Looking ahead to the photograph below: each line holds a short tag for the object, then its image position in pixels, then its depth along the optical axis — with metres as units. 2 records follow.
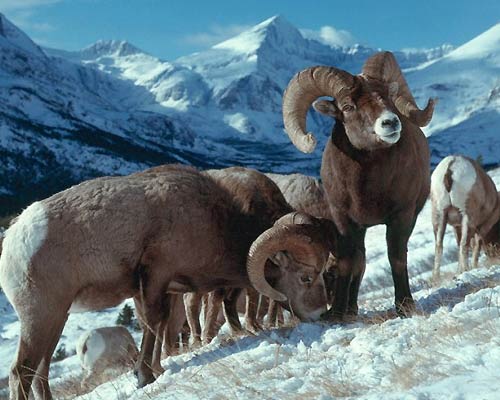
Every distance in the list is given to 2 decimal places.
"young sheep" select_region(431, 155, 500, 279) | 17.03
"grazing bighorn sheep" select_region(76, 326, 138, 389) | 13.98
